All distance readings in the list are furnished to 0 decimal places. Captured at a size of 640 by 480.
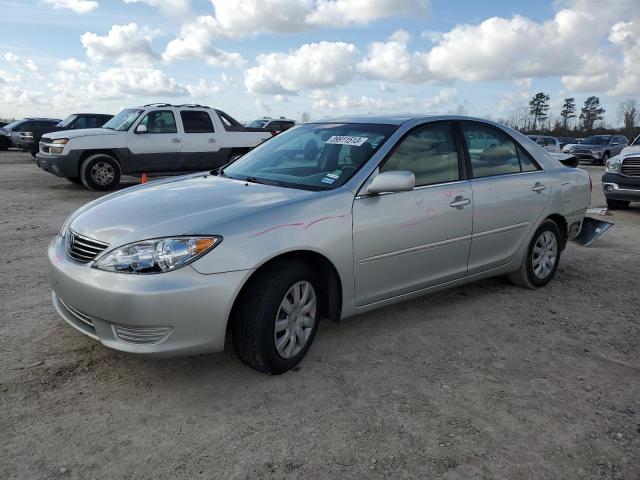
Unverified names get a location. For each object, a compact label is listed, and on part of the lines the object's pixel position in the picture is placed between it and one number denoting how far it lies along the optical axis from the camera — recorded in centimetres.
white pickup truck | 1135
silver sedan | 296
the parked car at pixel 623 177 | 1012
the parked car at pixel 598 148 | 2764
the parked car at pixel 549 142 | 2520
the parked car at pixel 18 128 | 2145
